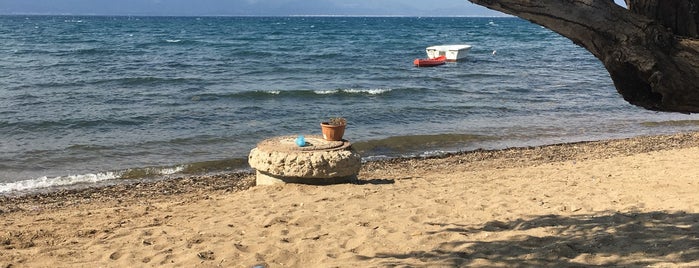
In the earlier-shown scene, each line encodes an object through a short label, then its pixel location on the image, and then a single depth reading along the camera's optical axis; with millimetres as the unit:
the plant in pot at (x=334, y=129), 8773
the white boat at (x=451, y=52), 33562
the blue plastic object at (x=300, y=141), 8542
